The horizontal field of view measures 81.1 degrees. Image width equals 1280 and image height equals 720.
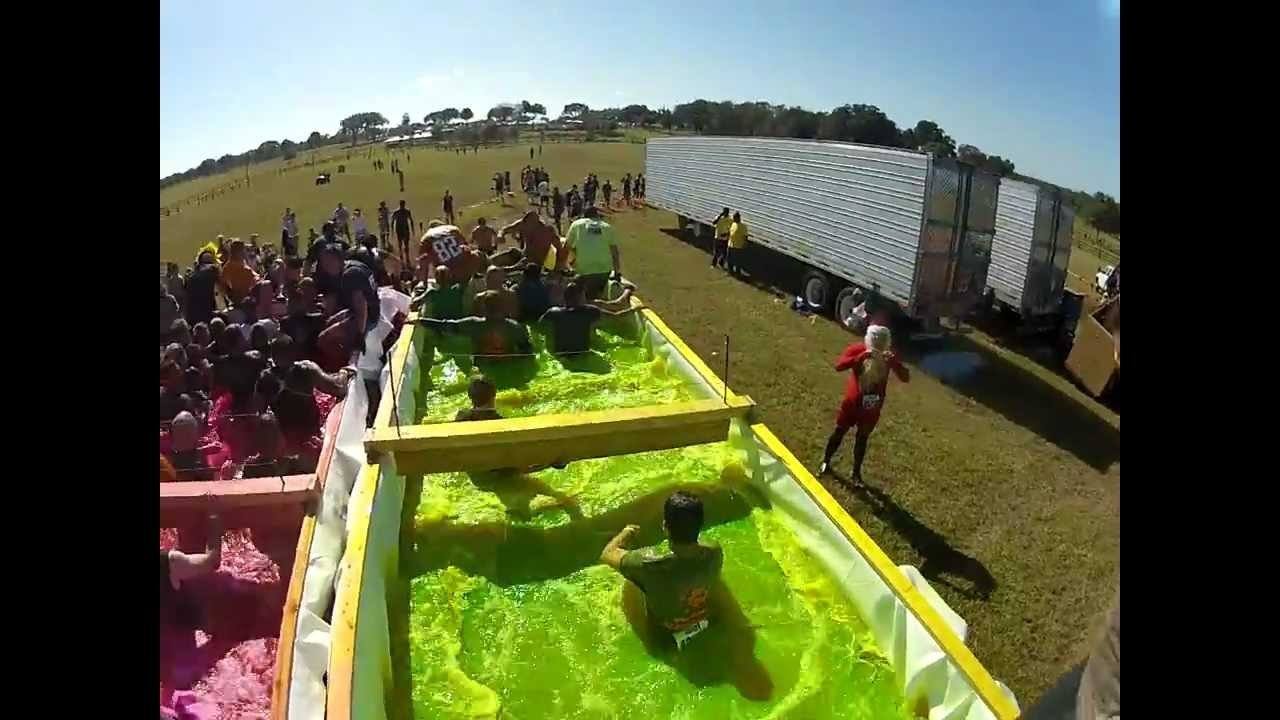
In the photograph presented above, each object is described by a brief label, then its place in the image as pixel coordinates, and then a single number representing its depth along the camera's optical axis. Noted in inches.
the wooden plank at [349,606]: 111.8
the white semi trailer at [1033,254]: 470.9
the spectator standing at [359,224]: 703.7
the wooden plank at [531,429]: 176.4
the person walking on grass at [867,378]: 255.1
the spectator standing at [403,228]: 756.6
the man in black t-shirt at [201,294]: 356.8
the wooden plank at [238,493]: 160.9
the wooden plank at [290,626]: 118.6
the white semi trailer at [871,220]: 443.5
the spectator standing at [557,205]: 1002.1
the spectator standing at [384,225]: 841.5
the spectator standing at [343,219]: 753.4
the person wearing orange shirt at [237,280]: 400.8
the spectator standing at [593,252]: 371.6
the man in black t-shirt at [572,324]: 312.0
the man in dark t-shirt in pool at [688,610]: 144.6
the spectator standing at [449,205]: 936.3
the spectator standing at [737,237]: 673.0
